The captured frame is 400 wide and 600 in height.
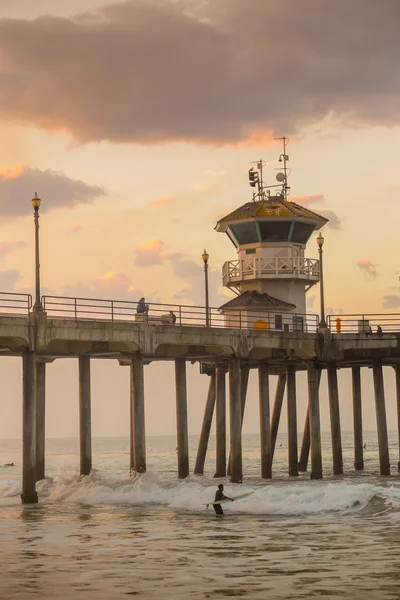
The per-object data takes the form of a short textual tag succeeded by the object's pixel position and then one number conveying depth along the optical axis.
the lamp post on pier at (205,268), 59.03
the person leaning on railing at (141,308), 49.75
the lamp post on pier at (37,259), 42.75
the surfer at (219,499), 39.50
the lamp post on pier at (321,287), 54.62
